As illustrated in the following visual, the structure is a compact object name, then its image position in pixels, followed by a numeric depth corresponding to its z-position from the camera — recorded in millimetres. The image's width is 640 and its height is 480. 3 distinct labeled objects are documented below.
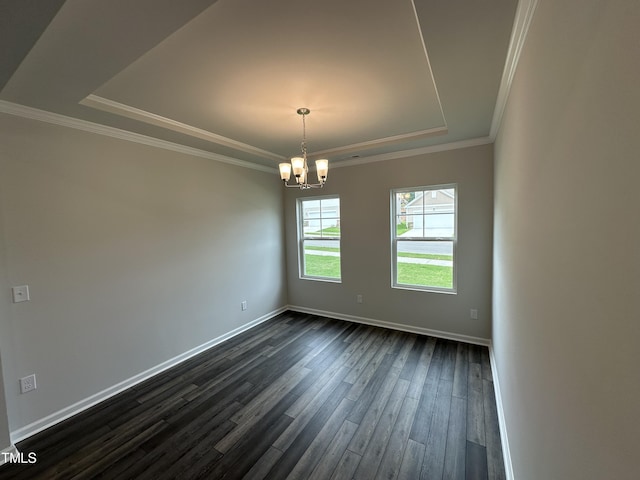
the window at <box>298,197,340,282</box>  4473
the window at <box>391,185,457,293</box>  3570
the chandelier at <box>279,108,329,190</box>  2471
